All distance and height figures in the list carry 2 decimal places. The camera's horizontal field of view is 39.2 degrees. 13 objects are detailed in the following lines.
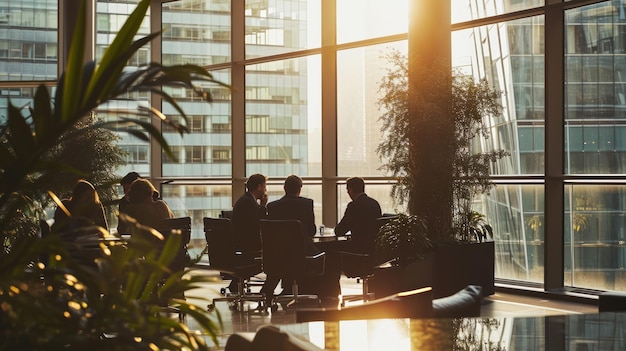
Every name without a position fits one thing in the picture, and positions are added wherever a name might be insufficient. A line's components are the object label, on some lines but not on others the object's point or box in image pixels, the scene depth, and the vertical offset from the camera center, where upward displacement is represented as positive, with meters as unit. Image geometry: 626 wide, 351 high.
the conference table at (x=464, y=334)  2.70 -0.49
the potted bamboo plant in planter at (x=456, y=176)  9.03 +0.09
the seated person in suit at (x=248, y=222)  8.65 -0.36
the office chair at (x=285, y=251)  8.03 -0.61
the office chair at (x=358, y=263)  8.68 -0.77
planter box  8.62 -0.89
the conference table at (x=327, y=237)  9.01 -0.53
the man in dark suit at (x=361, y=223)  8.62 -0.37
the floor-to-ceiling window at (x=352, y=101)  9.49 +1.11
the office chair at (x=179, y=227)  7.64 -0.40
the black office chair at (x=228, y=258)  8.60 -0.71
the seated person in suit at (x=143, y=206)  7.74 -0.18
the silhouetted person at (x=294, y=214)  8.48 -0.28
